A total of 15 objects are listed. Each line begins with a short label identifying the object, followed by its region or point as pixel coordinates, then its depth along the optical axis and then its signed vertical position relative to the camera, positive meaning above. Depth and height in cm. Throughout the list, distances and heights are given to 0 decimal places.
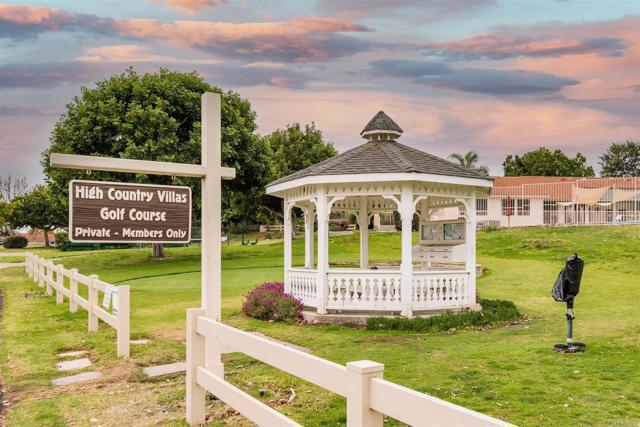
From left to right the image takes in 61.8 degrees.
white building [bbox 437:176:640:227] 4081 +111
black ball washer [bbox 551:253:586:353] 880 -121
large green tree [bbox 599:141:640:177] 8956 +985
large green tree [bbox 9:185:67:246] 6034 +88
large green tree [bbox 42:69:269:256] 2581 +470
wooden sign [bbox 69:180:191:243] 521 +7
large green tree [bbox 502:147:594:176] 7300 +747
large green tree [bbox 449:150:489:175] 5731 +649
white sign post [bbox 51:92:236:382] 646 +13
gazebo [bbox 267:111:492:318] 1200 -24
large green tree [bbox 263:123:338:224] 4856 +668
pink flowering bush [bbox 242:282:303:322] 1258 -209
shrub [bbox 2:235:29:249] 5784 -231
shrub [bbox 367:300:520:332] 1130 -224
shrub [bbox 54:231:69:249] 5408 -190
